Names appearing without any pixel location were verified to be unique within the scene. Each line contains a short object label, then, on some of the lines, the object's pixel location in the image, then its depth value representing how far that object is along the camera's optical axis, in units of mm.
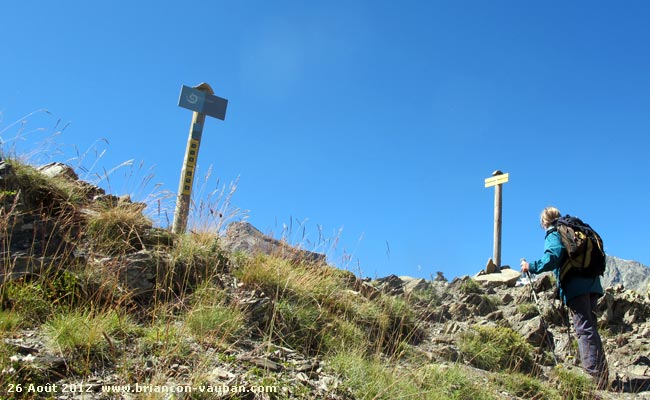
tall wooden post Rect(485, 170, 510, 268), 12508
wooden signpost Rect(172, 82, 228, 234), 7754
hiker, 5344
